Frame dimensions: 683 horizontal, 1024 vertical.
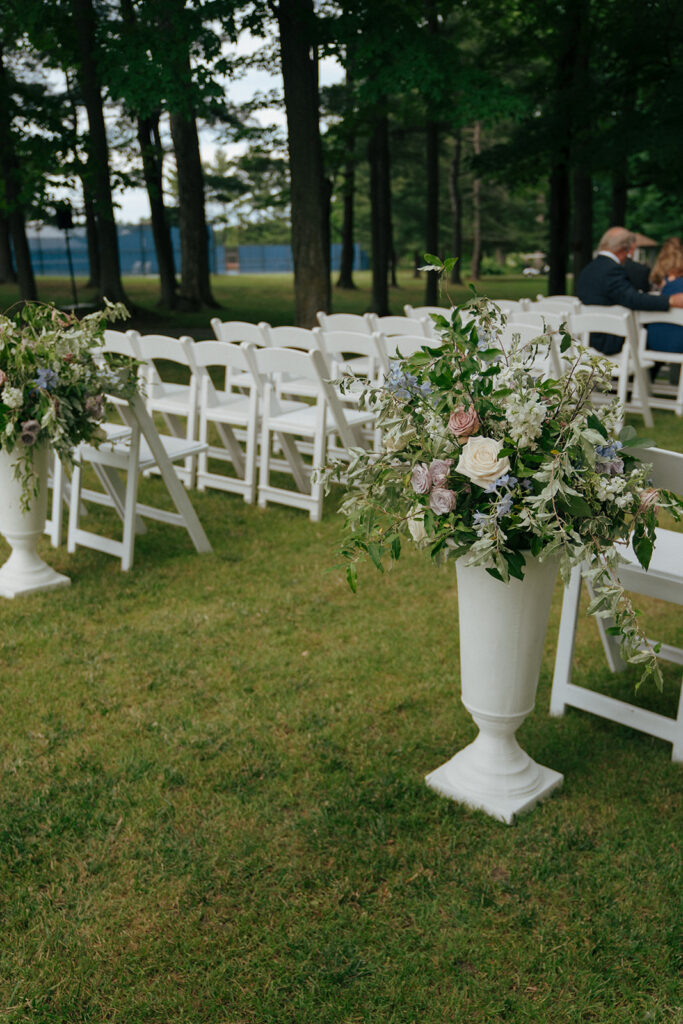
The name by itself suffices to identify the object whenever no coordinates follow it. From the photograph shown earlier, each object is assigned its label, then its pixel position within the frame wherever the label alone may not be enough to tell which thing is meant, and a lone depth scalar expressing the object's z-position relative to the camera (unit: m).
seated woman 8.79
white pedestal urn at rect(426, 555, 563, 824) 2.92
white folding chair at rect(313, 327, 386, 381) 6.84
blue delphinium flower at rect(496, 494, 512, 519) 2.55
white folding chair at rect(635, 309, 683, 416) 8.37
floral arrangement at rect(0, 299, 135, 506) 4.49
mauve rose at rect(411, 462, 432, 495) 2.69
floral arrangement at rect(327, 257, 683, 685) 2.55
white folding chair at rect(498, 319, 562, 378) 6.66
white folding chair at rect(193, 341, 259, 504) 6.43
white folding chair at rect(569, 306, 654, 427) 7.75
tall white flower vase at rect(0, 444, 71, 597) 4.79
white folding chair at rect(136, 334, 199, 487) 6.53
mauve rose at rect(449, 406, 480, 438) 2.65
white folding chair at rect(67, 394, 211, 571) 5.33
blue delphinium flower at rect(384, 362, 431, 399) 2.90
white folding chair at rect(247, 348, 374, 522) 6.09
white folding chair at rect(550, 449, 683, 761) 2.99
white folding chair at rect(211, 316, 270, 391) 7.03
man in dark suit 8.74
